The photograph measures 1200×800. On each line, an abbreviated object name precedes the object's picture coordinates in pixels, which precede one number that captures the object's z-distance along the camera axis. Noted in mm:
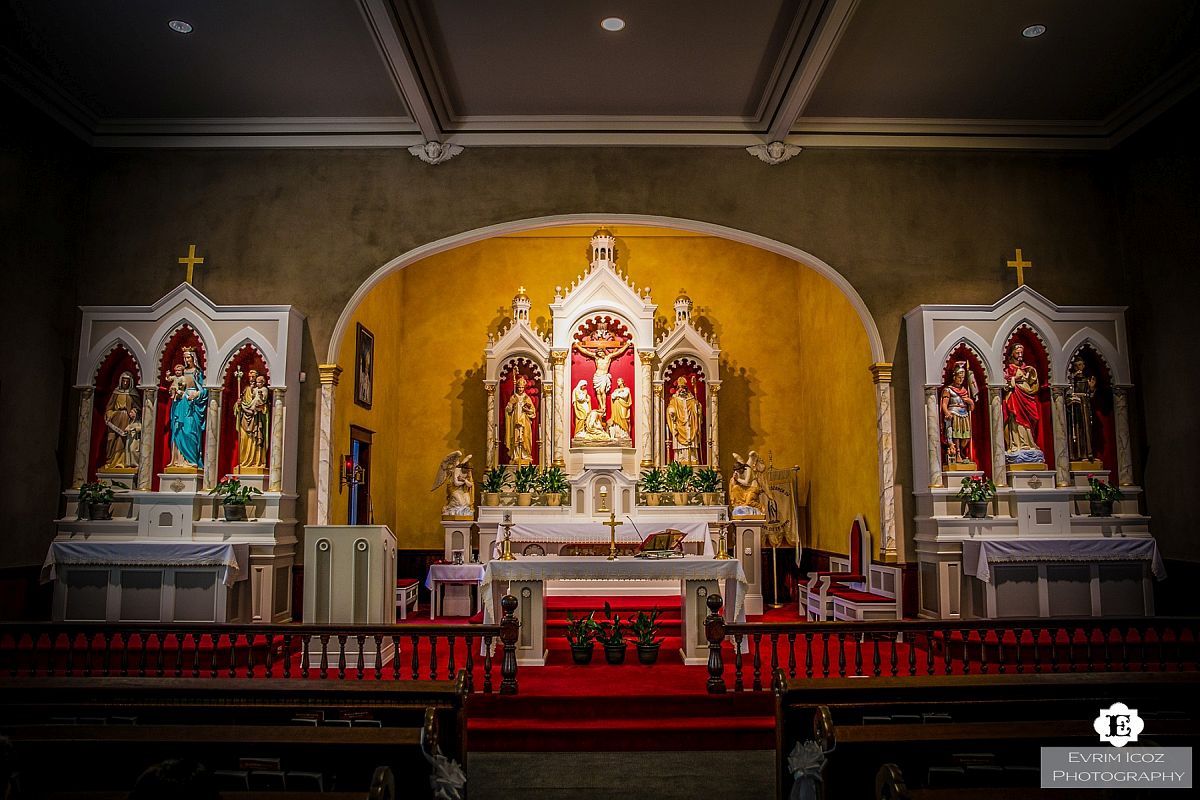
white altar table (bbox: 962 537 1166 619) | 7082
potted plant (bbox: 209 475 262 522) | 7297
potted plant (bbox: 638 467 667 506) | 10102
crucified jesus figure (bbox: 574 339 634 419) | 10674
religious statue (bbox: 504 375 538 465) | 10922
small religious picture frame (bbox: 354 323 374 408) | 9945
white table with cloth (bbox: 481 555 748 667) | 6652
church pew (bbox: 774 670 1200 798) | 3189
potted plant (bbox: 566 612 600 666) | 6617
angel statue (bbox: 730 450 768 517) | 10453
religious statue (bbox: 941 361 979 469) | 7676
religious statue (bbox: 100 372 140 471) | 7605
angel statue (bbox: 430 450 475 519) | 10266
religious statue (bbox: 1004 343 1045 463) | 7707
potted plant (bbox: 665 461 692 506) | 10148
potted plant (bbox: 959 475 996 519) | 7402
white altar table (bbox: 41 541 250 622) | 6953
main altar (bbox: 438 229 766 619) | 9914
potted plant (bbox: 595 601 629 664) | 6629
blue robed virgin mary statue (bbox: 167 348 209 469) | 7602
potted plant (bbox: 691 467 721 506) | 10227
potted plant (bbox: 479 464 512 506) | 10219
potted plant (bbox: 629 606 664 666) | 6633
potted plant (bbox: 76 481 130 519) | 7332
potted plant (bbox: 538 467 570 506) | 10094
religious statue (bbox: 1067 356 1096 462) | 7738
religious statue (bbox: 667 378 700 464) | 10898
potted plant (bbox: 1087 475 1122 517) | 7465
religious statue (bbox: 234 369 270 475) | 7625
